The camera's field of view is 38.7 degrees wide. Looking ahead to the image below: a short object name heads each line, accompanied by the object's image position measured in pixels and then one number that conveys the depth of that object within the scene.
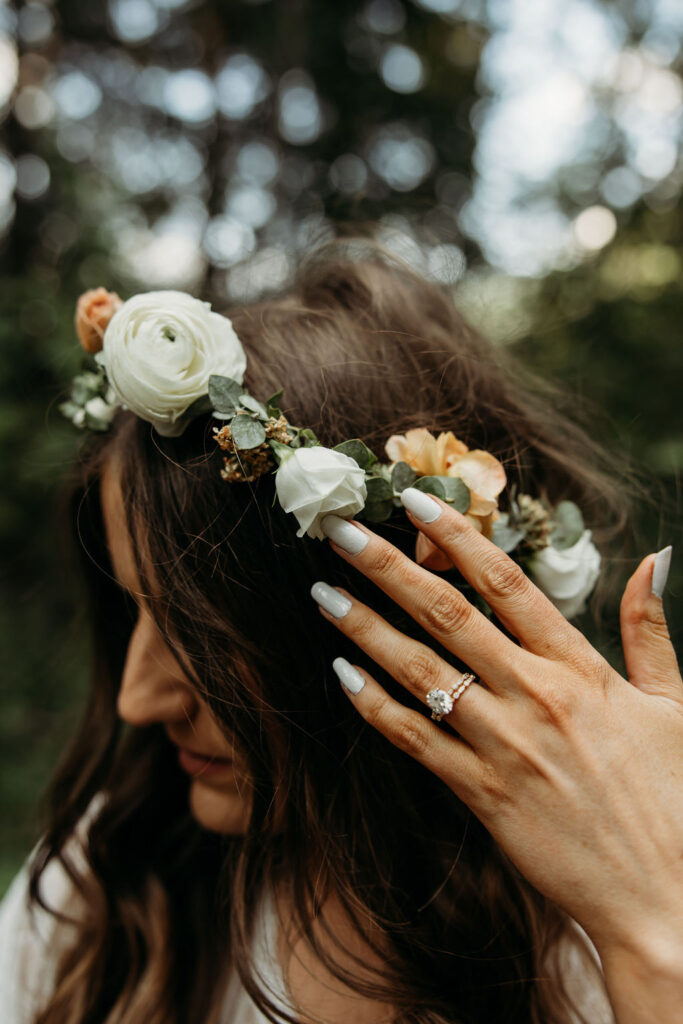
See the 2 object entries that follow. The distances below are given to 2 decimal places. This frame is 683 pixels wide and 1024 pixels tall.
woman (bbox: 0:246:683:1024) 0.32
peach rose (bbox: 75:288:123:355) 0.40
